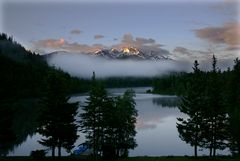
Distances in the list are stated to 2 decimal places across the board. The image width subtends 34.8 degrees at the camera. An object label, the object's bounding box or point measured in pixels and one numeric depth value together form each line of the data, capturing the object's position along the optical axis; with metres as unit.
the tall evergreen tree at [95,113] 56.31
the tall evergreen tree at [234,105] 56.41
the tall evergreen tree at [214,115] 56.56
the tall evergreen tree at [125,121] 58.59
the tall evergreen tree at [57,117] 52.97
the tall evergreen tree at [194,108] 55.97
